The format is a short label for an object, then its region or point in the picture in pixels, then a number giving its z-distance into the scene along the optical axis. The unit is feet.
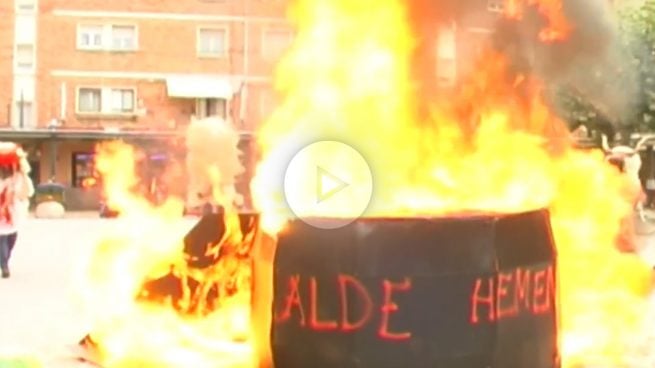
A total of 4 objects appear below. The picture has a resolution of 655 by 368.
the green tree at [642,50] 78.33
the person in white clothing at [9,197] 36.76
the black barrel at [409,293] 14.05
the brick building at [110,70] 109.40
